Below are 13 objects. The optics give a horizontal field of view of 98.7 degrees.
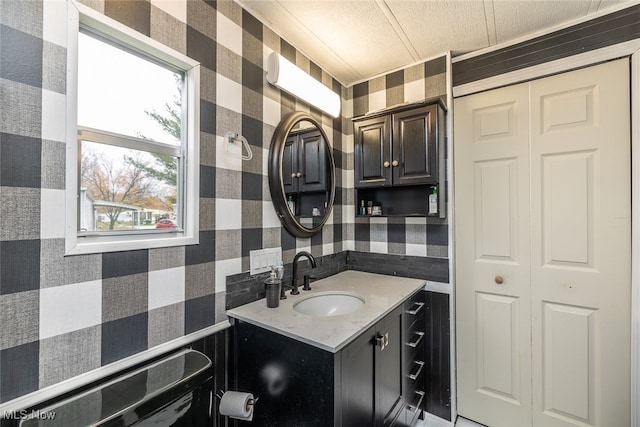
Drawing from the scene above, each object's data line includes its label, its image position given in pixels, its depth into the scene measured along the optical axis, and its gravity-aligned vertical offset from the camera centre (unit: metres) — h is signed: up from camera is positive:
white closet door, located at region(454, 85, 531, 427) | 1.72 -0.28
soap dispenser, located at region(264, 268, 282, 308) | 1.41 -0.41
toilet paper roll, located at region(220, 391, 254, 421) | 1.13 -0.80
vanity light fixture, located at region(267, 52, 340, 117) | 1.55 +0.80
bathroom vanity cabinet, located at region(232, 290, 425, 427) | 1.05 -0.71
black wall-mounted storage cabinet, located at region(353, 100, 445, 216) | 1.77 +0.40
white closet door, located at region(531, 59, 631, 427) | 1.45 -0.18
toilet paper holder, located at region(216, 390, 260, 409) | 1.16 -0.84
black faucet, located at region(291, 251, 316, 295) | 1.63 -0.33
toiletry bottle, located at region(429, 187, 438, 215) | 1.81 +0.08
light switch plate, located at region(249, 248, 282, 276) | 1.50 -0.26
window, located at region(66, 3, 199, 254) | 0.95 +0.29
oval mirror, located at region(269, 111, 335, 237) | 1.62 +0.26
